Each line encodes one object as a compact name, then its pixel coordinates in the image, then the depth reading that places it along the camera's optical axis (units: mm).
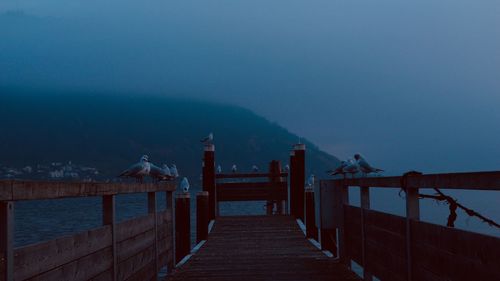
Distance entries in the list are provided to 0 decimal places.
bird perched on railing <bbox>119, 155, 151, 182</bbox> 11065
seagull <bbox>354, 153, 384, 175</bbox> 14852
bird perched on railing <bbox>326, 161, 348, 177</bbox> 15212
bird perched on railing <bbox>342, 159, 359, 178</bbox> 14650
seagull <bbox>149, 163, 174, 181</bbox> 11633
